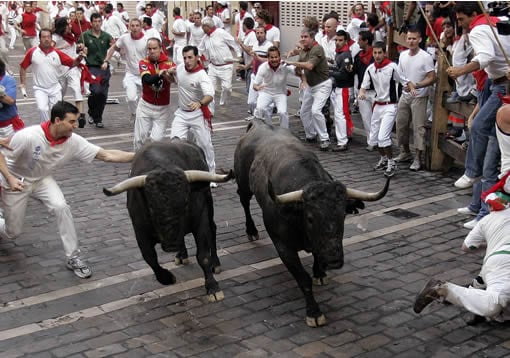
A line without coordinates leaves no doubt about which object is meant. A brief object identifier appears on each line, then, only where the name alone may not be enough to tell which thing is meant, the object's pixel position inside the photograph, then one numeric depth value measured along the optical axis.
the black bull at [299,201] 5.64
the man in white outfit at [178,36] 21.77
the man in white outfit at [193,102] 10.30
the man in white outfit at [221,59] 16.44
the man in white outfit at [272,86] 12.78
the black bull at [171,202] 6.03
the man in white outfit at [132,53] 14.57
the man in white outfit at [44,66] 12.80
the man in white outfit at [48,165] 7.18
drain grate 8.98
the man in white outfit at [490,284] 5.46
